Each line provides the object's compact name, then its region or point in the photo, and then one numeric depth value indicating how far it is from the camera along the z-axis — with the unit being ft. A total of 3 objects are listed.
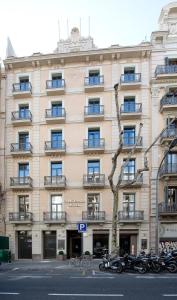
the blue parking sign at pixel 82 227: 78.78
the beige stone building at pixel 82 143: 110.32
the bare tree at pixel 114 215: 79.45
